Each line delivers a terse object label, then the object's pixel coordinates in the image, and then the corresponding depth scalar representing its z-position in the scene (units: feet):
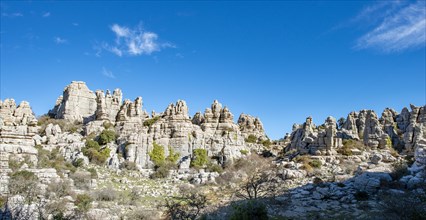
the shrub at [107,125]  162.61
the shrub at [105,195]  93.97
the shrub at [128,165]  133.52
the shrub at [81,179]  101.60
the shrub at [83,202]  80.21
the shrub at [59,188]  89.45
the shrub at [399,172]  94.53
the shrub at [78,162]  123.65
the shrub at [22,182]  81.10
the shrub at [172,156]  147.36
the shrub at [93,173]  114.19
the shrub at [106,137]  148.46
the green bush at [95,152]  133.18
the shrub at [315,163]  129.70
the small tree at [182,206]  66.89
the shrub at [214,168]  139.38
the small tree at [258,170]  94.89
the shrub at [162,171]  129.92
